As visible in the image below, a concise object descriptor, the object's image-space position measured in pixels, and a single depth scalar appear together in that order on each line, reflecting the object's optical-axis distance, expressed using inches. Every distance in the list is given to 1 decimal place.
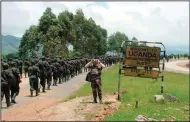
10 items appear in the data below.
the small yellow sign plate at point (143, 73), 748.1
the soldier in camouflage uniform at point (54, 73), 1137.2
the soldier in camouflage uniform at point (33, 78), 851.4
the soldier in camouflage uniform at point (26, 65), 1453.0
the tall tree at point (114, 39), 4596.5
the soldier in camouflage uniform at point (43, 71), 957.5
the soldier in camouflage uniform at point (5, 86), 686.5
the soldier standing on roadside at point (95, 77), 694.5
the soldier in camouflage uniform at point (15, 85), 741.3
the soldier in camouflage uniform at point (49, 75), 1008.9
